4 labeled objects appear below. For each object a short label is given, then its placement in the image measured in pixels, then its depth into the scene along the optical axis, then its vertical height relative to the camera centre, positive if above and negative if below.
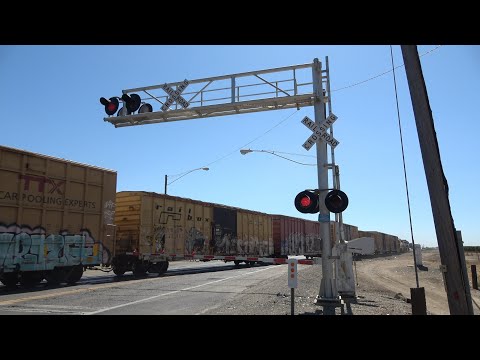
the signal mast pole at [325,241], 9.57 +0.22
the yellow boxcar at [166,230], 19.83 +1.14
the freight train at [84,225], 13.47 +1.16
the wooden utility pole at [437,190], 4.62 +0.68
